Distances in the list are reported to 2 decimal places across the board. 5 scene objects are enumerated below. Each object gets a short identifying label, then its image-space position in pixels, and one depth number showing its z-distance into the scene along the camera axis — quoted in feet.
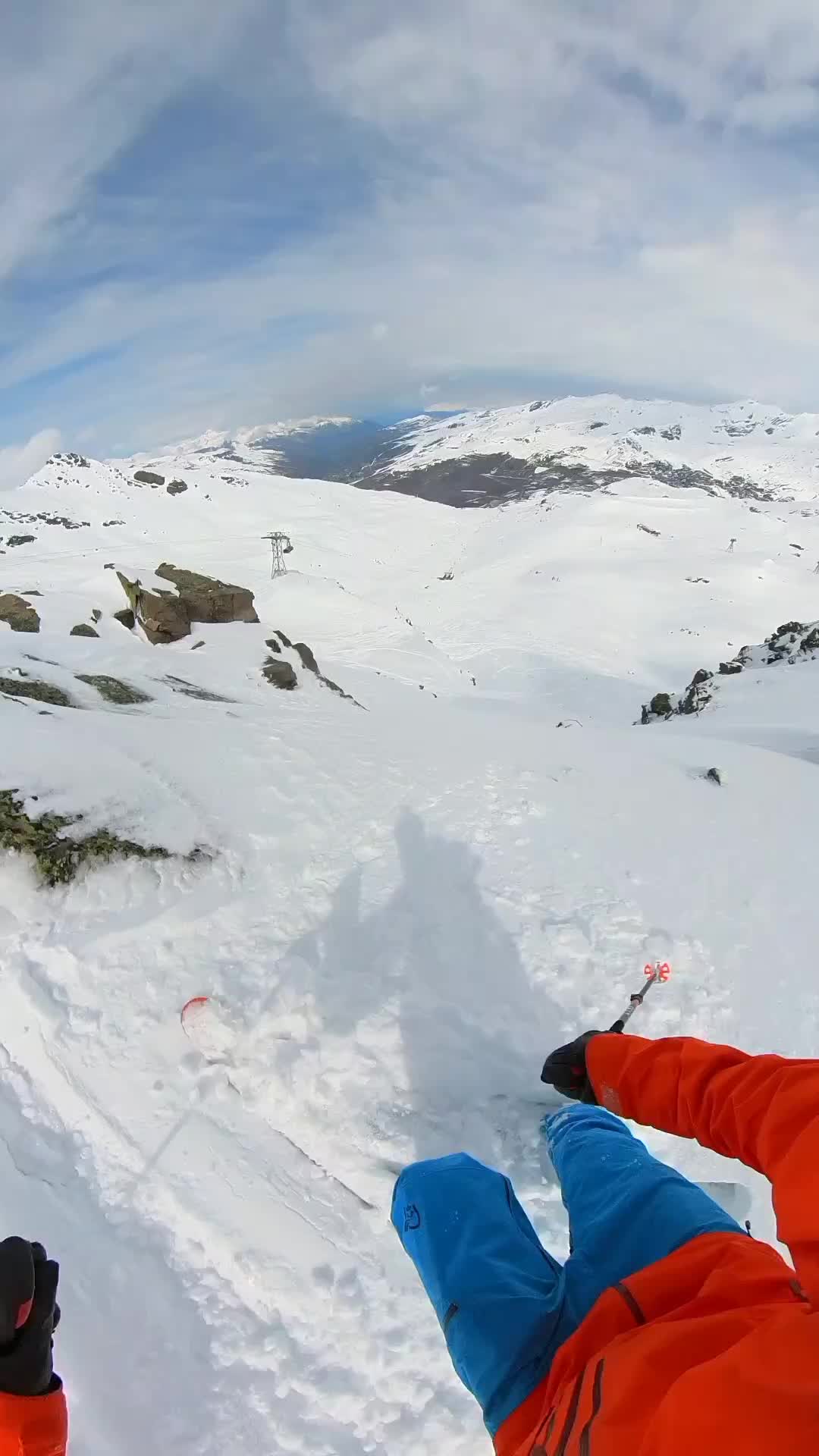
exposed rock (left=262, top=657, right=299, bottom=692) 48.73
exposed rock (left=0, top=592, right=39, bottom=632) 52.75
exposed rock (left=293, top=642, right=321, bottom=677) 57.93
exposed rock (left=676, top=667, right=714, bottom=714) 66.80
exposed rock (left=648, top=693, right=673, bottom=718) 70.90
